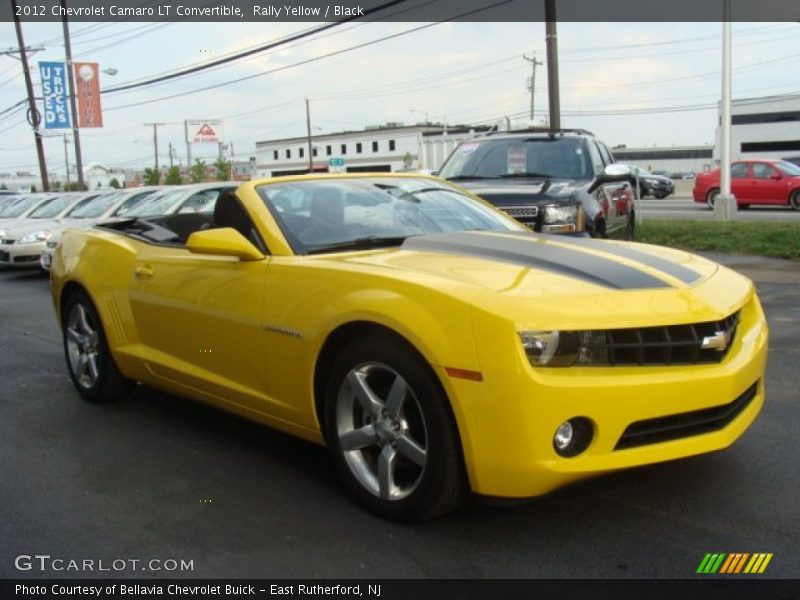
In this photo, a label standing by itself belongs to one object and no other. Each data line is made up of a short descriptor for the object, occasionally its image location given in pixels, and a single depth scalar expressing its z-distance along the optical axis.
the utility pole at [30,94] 34.47
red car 22.61
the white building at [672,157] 91.12
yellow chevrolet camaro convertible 2.87
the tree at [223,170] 80.81
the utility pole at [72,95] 30.36
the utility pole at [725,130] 17.81
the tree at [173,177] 72.02
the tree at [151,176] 70.95
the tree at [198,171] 85.31
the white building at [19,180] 123.94
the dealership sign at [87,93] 32.22
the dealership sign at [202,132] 81.06
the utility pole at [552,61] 16.17
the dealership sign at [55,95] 31.30
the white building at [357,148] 84.00
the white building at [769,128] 72.62
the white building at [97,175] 93.32
